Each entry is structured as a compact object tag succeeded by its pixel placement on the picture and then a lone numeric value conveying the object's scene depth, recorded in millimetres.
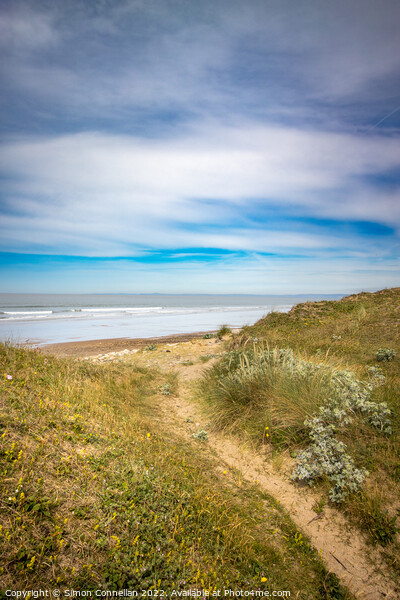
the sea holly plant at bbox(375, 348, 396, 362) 7580
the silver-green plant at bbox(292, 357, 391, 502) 3939
